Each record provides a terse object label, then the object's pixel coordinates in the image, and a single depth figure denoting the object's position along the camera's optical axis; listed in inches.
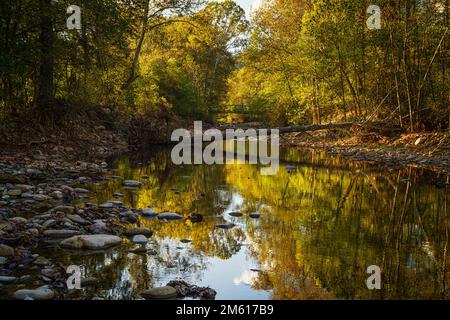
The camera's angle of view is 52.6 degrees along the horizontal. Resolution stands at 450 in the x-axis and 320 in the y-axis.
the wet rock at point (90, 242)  221.8
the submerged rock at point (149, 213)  303.6
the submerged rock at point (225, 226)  285.6
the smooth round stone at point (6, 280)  175.4
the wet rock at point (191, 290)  178.4
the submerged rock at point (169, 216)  298.7
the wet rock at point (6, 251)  198.9
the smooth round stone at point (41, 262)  195.8
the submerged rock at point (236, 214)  319.3
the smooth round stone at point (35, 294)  160.6
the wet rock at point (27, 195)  314.6
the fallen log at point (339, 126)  741.3
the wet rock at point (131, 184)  412.8
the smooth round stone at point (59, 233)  236.5
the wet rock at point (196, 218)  298.4
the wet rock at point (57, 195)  327.9
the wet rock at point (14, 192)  317.4
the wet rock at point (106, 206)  303.6
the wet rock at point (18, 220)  245.1
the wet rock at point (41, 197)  312.7
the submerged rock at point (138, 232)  254.2
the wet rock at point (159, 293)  173.0
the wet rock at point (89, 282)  180.9
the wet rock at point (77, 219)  258.7
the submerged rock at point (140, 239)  241.0
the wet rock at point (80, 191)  357.4
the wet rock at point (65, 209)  276.1
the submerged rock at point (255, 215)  314.0
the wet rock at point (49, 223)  246.0
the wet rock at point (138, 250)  225.3
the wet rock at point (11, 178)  358.9
